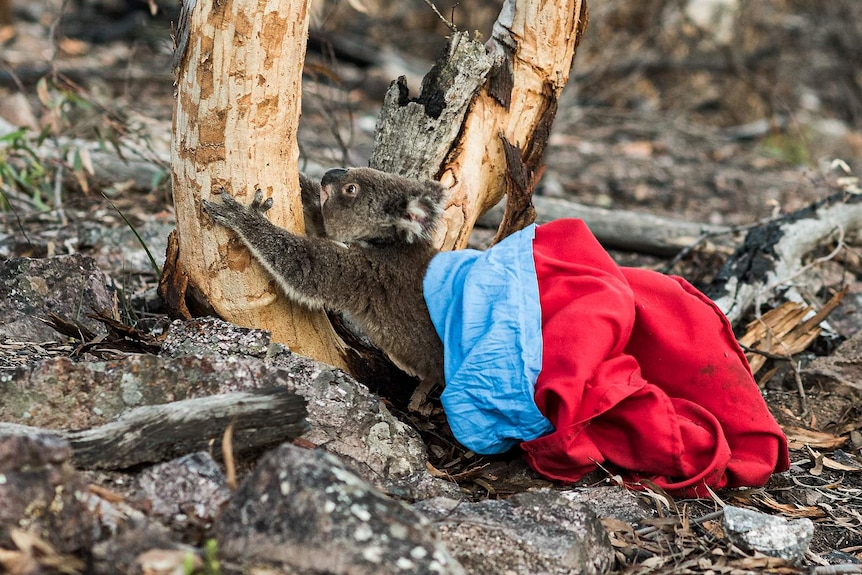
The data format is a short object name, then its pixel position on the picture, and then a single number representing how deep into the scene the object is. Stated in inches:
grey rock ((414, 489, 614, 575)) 99.0
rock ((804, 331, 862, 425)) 166.9
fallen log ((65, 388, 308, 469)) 96.6
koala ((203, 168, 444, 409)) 135.6
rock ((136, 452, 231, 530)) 91.2
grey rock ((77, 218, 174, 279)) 192.2
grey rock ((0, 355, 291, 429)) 104.0
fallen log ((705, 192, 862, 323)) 186.9
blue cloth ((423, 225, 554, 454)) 125.0
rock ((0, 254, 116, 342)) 144.3
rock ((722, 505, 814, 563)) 108.2
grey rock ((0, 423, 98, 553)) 80.1
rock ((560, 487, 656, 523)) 121.0
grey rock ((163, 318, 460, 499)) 120.6
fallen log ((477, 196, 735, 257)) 228.4
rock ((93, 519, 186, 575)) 77.4
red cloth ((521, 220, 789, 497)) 123.9
